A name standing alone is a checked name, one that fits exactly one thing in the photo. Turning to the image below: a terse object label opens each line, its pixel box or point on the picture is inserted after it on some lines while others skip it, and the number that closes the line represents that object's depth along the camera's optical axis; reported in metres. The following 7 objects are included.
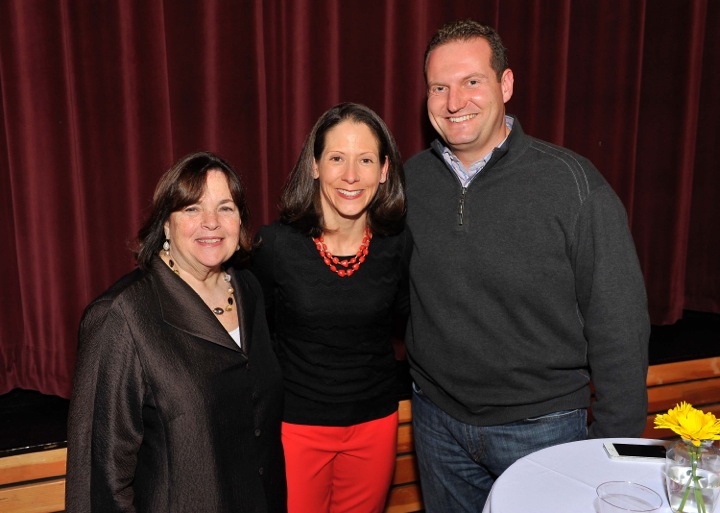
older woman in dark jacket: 1.39
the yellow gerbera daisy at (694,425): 1.18
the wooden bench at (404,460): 2.17
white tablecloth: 1.32
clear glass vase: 1.26
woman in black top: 1.79
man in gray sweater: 1.61
